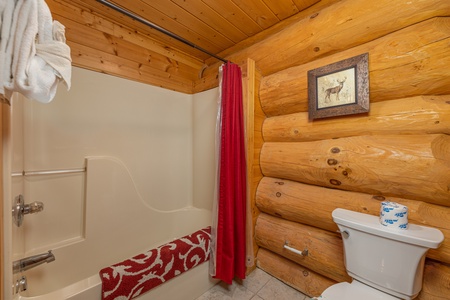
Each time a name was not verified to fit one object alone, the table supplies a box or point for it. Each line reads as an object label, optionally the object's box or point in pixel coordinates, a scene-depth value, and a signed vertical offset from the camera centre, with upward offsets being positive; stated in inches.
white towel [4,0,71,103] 19.1 +11.5
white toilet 34.9 -23.7
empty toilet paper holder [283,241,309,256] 54.7 -32.2
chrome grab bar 50.4 -6.6
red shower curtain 57.4 -12.5
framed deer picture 47.2 +17.6
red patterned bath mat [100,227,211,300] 39.6 -30.1
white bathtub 35.3 -37.6
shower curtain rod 38.8 +32.5
